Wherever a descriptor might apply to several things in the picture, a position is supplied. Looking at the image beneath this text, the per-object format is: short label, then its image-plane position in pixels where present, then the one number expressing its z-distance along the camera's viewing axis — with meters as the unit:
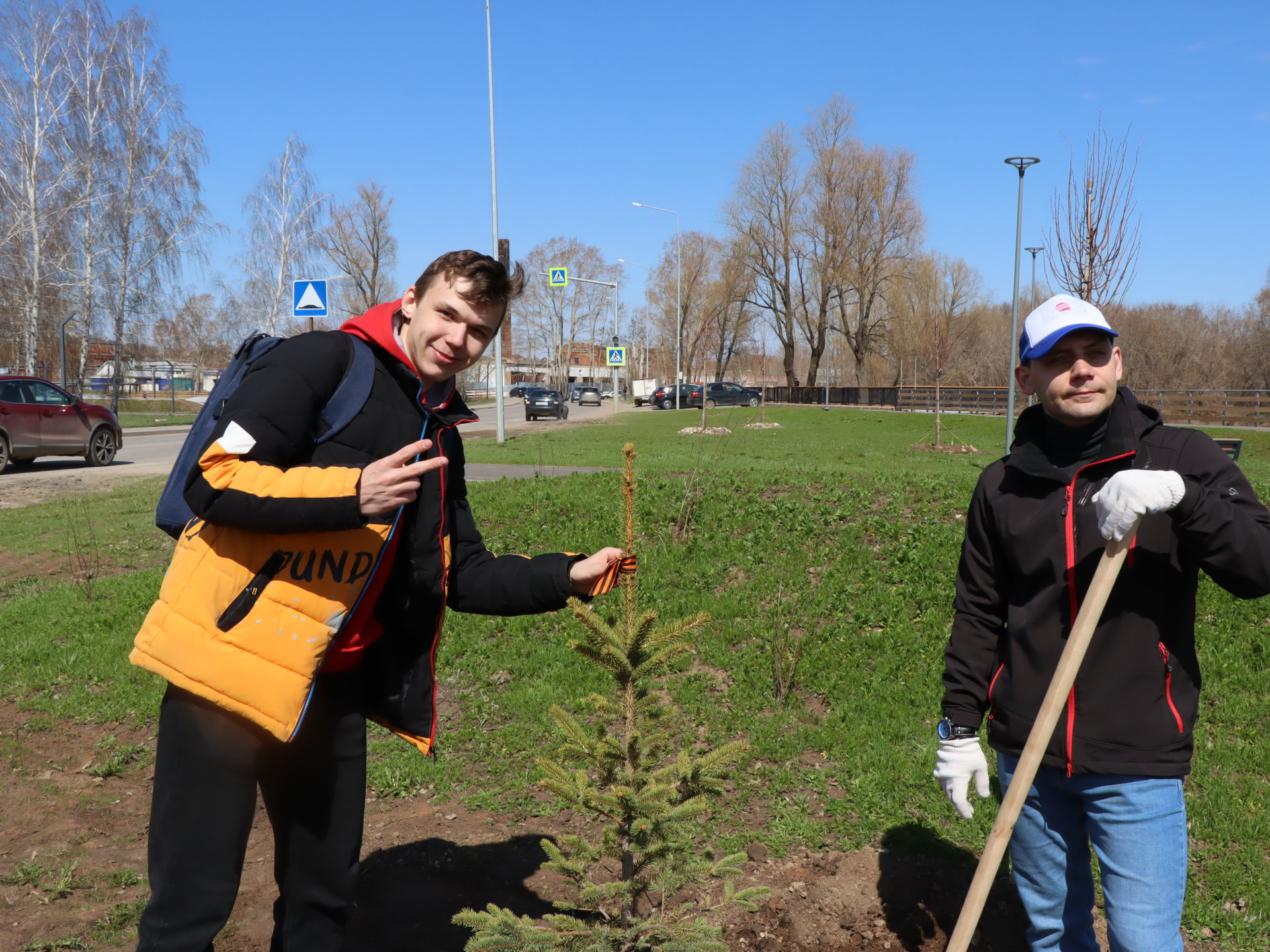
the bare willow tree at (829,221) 49.31
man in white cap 2.12
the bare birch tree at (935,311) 28.14
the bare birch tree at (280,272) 34.59
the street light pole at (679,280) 45.19
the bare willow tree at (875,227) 48.97
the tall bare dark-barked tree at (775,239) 52.44
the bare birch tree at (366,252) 50.38
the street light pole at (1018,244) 18.75
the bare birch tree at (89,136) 26.94
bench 11.10
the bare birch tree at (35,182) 26.31
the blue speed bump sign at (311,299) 11.80
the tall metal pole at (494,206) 19.34
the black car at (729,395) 48.94
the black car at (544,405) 39.84
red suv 15.61
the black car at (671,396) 48.28
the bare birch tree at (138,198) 27.91
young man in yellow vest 1.97
